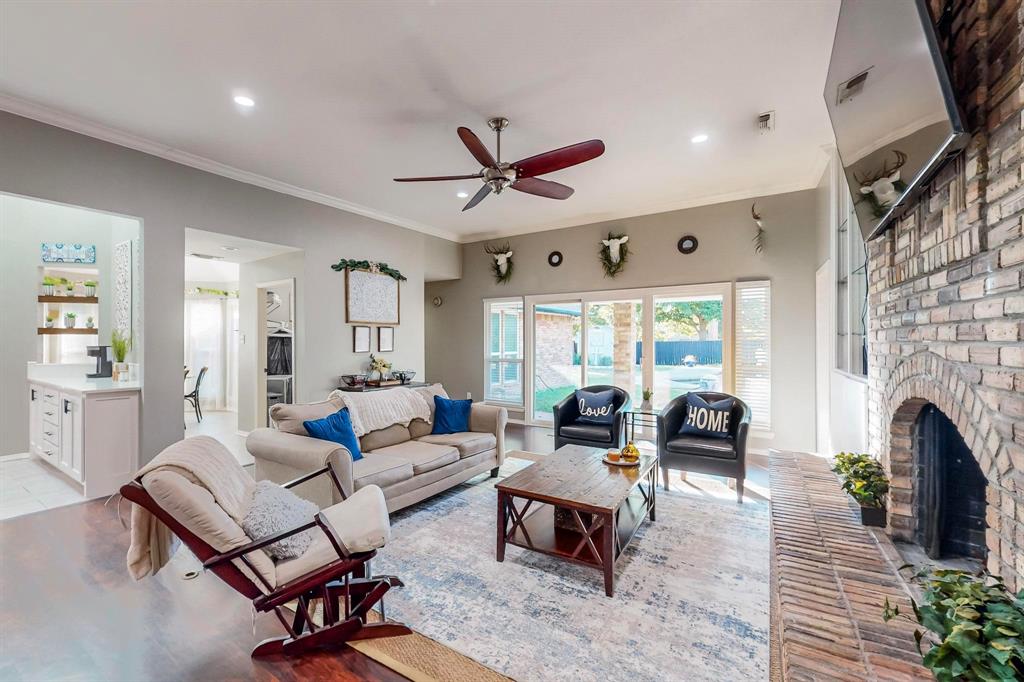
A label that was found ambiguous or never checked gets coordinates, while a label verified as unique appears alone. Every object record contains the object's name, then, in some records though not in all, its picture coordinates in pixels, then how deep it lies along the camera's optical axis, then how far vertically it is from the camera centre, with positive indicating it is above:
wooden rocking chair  1.68 -0.98
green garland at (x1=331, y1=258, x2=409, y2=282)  5.36 +0.97
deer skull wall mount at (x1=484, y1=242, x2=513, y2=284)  6.94 +1.28
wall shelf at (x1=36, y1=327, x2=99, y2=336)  5.07 +0.15
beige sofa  2.88 -0.89
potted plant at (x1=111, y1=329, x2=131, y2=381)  4.41 -0.11
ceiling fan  2.77 +1.22
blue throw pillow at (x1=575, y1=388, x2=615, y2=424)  4.67 -0.70
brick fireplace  1.14 +0.21
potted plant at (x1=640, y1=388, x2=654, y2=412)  4.85 -0.67
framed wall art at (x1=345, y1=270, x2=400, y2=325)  5.49 +0.58
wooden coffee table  2.38 -0.99
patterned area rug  1.84 -1.33
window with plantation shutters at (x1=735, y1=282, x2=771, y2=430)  5.02 -0.08
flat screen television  1.29 +0.86
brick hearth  1.30 -0.93
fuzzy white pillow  1.89 -0.80
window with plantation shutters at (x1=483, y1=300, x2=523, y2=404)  7.00 -0.17
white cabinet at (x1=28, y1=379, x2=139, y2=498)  3.59 -0.78
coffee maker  4.59 -0.20
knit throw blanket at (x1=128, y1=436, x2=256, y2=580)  1.75 -0.69
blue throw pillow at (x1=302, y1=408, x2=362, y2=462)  3.14 -0.64
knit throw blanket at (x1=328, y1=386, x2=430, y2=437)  3.70 -0.60
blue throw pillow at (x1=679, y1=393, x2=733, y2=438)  3.97 -0.71
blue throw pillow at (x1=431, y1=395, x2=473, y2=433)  4.20 -0.71
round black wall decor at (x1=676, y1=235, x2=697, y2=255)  5.42 +1.22
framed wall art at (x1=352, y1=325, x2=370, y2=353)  5.57 +0.04
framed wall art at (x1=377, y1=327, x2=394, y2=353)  5.88 +0.04
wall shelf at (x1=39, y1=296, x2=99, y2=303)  5.10 +0.52
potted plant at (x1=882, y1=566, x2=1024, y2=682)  0.91 -0.64
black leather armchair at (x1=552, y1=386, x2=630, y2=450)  4.34 -0.88
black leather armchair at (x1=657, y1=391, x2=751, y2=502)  3.55 -0.90
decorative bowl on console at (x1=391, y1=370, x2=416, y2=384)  5.80 -0.44
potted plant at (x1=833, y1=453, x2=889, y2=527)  2.12 -0.72
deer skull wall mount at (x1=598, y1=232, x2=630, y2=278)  5.89 +1.21
